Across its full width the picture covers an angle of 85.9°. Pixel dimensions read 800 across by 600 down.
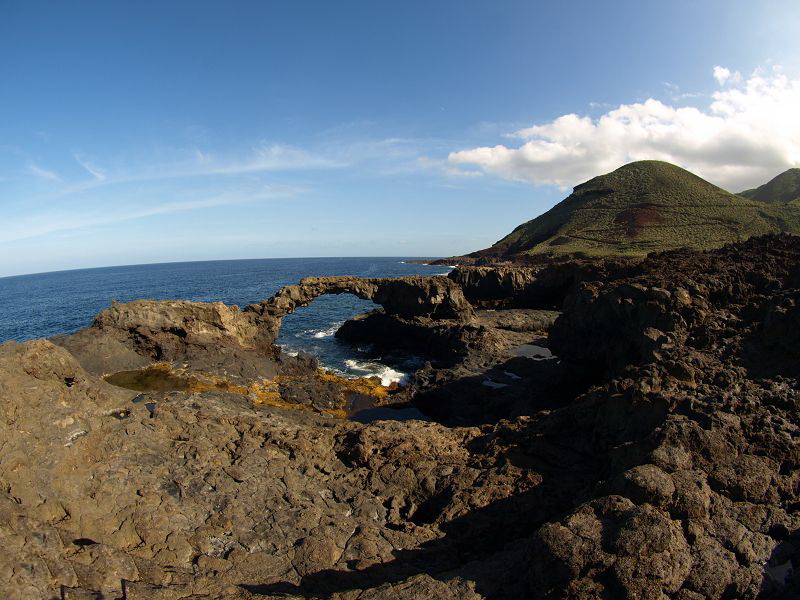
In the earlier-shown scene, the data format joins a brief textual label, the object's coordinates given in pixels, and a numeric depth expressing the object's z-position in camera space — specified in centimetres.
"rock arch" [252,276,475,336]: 4306
